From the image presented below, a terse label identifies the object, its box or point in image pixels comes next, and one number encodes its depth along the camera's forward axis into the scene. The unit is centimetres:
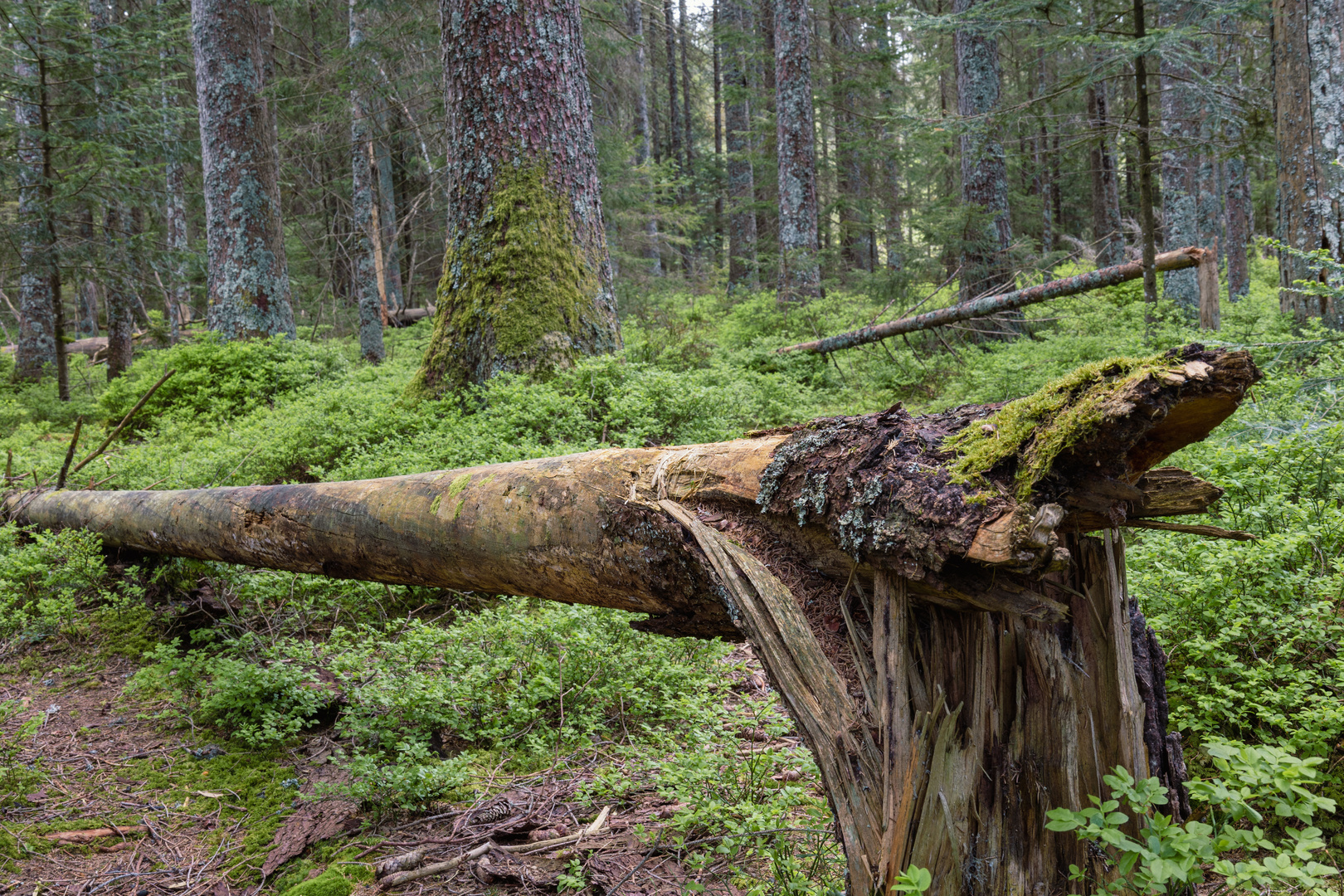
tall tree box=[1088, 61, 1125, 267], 1812
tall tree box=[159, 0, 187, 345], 1351
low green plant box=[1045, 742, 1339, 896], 139
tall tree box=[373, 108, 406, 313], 1558
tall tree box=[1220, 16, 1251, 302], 1584
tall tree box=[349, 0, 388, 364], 1309
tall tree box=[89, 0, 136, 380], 1205
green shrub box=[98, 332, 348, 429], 911
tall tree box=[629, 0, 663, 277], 2138
